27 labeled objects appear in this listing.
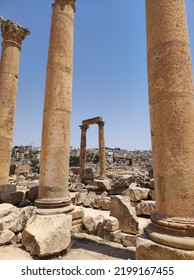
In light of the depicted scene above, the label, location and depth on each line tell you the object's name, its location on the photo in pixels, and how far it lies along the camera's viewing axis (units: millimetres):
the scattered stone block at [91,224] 6741
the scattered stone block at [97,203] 11281
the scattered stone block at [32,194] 8591
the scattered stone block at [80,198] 12469
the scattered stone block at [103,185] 14789
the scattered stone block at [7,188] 8641
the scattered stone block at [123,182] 13258
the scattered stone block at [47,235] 4266
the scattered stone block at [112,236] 6184
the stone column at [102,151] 22598
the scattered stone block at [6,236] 4950
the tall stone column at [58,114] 6426
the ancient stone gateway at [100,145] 22875
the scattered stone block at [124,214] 6953
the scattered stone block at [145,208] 9489
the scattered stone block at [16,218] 5375
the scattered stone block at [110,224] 6316
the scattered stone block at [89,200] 11941
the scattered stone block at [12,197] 8165
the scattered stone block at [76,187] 15714
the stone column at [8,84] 9367
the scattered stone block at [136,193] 11172
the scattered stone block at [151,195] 11062
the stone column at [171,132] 3260
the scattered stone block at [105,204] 11014
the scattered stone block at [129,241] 5891
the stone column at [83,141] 25078
